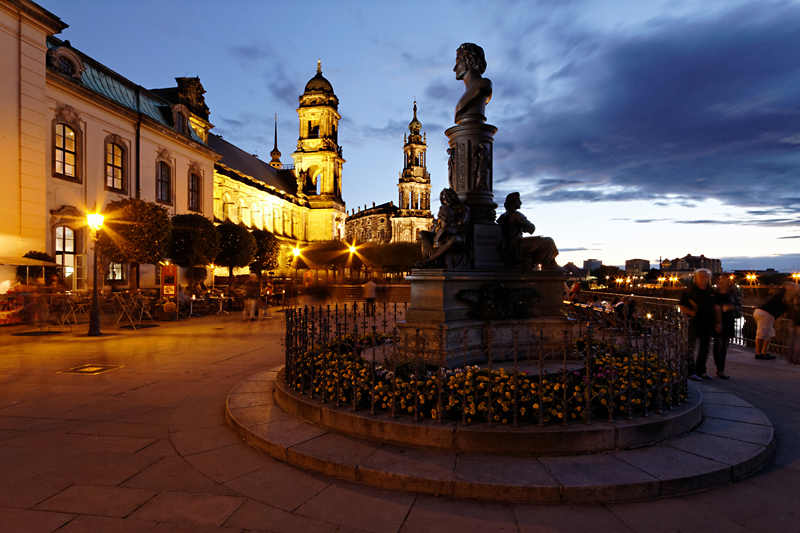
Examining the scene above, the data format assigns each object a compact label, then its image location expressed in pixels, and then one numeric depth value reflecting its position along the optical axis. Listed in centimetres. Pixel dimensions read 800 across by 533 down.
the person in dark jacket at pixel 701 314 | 748
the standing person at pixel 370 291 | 1860
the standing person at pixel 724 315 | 773
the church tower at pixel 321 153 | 7531
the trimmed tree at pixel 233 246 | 3441
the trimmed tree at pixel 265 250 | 4281
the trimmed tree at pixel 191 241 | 2608
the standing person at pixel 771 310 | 871
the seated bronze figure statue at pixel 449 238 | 720
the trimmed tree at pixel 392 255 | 5597
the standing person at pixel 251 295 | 1786
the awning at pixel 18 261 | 1652
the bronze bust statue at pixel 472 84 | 799
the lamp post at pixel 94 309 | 1327
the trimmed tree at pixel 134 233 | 1975
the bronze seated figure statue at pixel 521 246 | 780
